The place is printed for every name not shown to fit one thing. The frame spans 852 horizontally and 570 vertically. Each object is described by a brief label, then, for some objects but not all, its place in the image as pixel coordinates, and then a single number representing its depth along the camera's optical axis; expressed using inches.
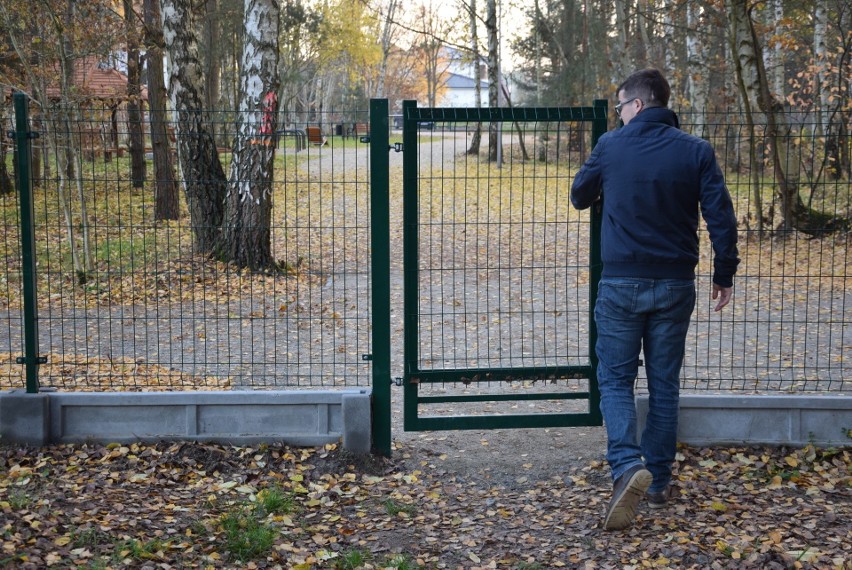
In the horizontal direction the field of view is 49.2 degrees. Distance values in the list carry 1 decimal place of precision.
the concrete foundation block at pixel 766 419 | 225.6
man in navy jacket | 186.9
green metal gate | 222.1
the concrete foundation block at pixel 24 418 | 226.8
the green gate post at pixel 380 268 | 219.0
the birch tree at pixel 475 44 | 1264.8
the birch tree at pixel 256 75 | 444.5
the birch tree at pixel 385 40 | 2445.9
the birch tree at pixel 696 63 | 905.5
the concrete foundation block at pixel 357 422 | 223.9
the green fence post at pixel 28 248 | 225.3
